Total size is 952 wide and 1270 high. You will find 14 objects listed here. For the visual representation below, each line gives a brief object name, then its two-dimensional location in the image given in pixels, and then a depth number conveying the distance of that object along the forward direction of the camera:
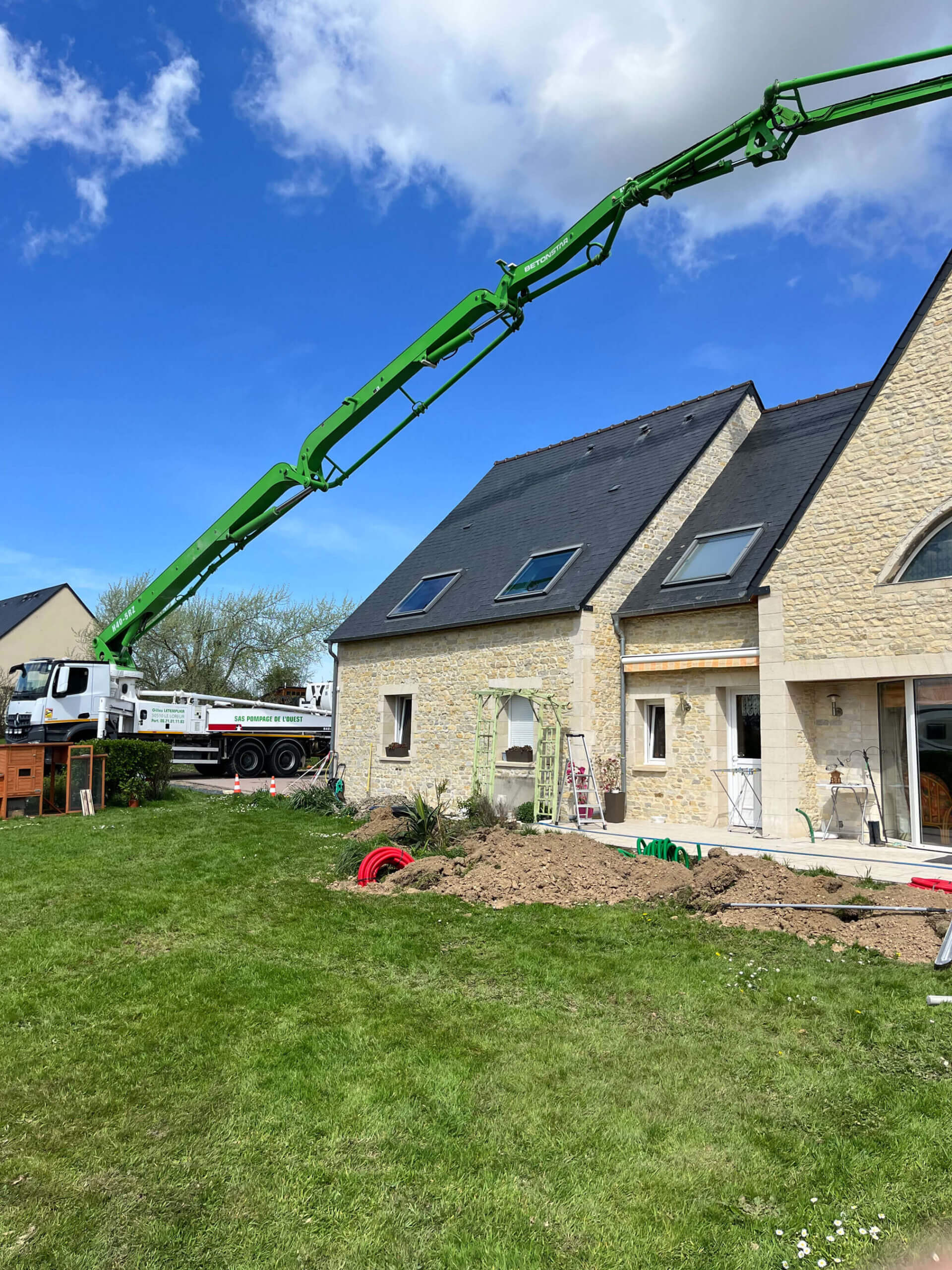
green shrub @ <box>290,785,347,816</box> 16.72
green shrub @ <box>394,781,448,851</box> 11.04
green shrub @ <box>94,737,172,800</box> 16.38
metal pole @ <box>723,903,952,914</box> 6.67
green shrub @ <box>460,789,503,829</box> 12.91
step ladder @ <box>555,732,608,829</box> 13.38
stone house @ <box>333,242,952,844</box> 10.51
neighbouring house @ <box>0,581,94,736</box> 41.16
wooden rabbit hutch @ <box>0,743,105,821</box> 15.01
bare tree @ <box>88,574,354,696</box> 36.88
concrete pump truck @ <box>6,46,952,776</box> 11.60
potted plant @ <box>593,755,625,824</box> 13.46
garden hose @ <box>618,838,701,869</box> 9.85
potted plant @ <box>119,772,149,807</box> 16.39
